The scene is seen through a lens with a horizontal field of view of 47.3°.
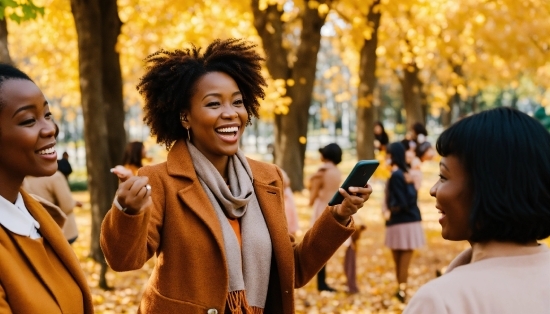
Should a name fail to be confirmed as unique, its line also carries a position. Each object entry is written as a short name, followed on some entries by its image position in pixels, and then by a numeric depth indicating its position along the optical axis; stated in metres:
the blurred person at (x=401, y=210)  7.70
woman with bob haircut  1.61
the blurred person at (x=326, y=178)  8.16
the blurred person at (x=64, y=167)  8.12
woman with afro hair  2.74
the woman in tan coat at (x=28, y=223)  2.02
